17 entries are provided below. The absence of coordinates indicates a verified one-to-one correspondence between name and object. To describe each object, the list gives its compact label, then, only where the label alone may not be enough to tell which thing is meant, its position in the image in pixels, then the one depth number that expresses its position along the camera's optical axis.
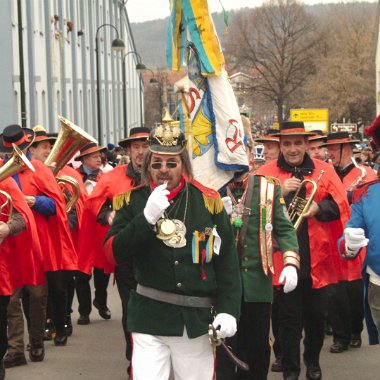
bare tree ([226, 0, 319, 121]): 73.38
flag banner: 7.01
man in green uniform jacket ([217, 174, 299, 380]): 6.83
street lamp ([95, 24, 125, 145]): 31.57
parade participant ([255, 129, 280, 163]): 11.19
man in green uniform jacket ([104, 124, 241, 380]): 5.48
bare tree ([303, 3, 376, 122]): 72.38
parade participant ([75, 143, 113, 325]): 11.41
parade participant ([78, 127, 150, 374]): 8.23
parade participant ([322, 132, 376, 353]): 9.73
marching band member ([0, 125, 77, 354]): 9.03
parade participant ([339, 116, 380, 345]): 6.05
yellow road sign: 56.00
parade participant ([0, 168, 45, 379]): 7.77
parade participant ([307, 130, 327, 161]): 11.58
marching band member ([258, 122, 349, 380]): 7.97
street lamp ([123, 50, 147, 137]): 40.03
